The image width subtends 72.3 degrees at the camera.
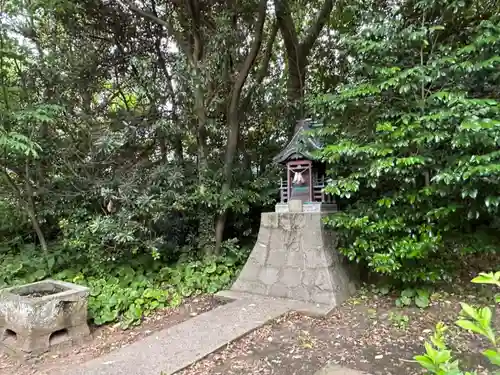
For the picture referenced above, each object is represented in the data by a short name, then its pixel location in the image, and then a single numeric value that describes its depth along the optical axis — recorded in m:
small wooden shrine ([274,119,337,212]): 3.92
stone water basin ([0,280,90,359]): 2.77
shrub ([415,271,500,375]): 0.71
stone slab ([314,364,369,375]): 2.18
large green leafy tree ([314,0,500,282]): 2.73
